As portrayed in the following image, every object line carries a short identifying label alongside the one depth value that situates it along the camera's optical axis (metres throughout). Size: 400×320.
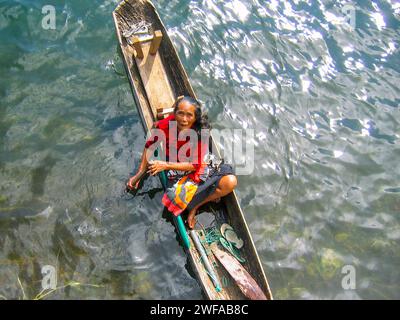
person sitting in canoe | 5.67
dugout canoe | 6.94
